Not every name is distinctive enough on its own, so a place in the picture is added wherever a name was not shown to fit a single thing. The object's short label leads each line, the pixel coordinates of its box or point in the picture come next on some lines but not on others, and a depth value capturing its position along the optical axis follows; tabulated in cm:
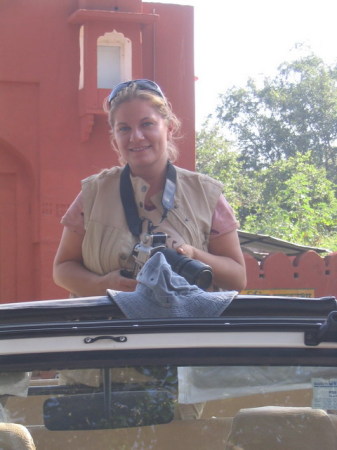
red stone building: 936
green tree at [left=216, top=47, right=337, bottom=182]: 3622
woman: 274
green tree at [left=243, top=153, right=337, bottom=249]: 2038
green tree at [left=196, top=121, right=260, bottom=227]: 2986
